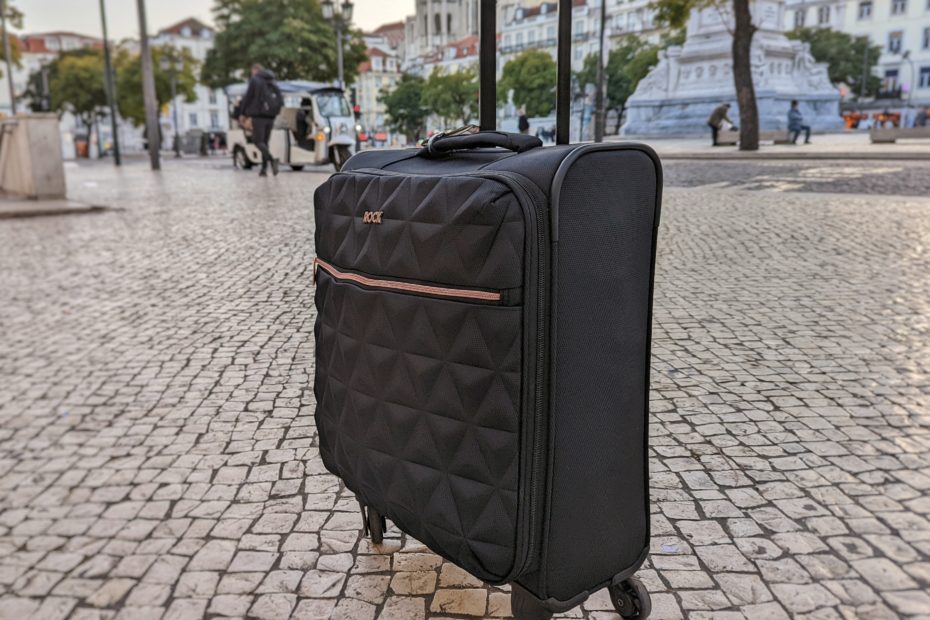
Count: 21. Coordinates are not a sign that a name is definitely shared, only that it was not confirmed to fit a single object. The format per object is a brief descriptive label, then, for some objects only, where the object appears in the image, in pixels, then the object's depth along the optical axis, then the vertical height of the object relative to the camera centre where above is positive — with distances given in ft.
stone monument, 138.51 +9.85
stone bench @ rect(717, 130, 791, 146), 103.91 -0.36
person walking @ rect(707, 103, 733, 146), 96.43 +1.94
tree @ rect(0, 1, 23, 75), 119.65 +17.82
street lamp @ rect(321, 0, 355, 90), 111.55 +18.05
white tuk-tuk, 70.54 +0.72
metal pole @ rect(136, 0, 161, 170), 71.94 +5.05
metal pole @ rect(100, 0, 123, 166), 89.25 +5.95
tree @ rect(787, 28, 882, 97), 241.76 +23.37
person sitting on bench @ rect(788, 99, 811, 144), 98.94 +1.21
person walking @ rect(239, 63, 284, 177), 53.98 +2.36
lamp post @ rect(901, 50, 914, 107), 247.70 +22.00
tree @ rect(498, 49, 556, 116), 220.84 +14.72
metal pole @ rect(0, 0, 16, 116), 105.81 +12.04
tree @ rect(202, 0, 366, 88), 148.46 +17.32
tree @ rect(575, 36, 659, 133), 207.30 +17.39
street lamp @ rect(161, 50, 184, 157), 191.42 +17.31
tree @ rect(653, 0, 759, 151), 78.74 +8.17
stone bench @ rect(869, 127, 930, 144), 94.07 -0.07
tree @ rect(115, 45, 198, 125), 193.16 +14.14
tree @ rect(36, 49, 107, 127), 188.85 +12.13
